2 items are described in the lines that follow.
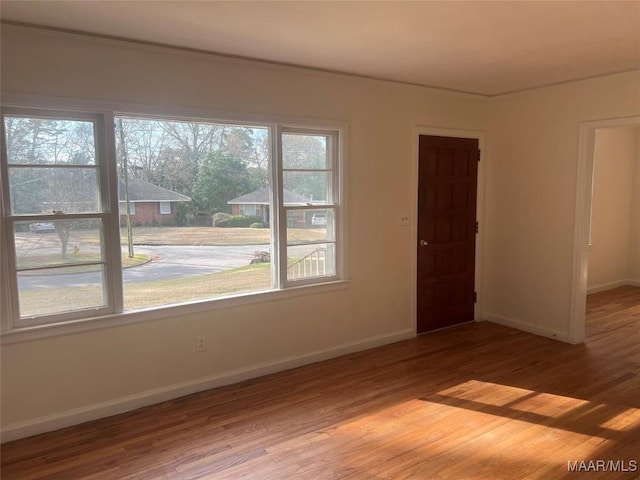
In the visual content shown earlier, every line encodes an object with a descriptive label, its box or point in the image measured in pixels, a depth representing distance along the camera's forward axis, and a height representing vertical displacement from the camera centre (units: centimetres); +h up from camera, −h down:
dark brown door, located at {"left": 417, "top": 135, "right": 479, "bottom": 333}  450 -38
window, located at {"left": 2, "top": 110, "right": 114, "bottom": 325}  270 -11
